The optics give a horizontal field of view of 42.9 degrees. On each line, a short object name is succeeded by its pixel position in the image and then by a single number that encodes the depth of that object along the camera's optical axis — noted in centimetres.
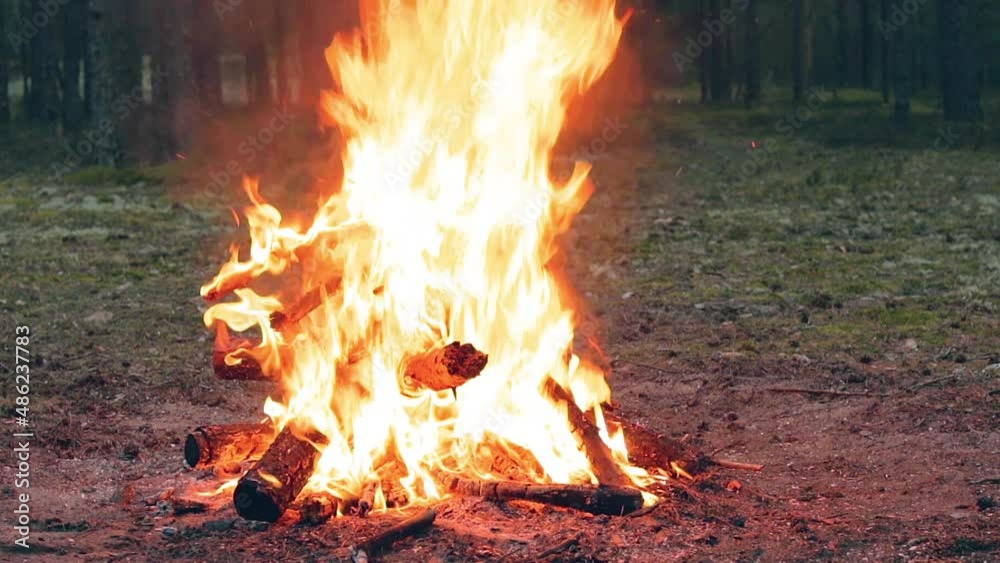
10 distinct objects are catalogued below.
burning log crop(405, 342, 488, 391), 579
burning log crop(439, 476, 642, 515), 554
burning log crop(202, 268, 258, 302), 620
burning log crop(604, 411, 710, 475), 629
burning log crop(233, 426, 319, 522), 534
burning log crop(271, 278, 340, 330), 619
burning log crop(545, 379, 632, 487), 597
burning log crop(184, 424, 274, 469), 602
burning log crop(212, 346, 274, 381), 634
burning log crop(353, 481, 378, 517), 562
